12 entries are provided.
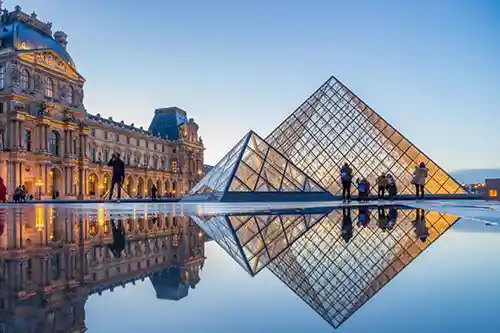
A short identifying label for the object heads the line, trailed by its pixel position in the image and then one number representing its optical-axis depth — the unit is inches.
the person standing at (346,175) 526.9
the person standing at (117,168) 496.7
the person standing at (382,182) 625.6
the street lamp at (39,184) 1502.2
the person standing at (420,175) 596.4
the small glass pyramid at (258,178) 589.0
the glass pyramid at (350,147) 1026.7
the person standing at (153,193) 1085.1
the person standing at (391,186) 697.9
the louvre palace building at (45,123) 1460.4
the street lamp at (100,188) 1909.4
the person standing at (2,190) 665.1
